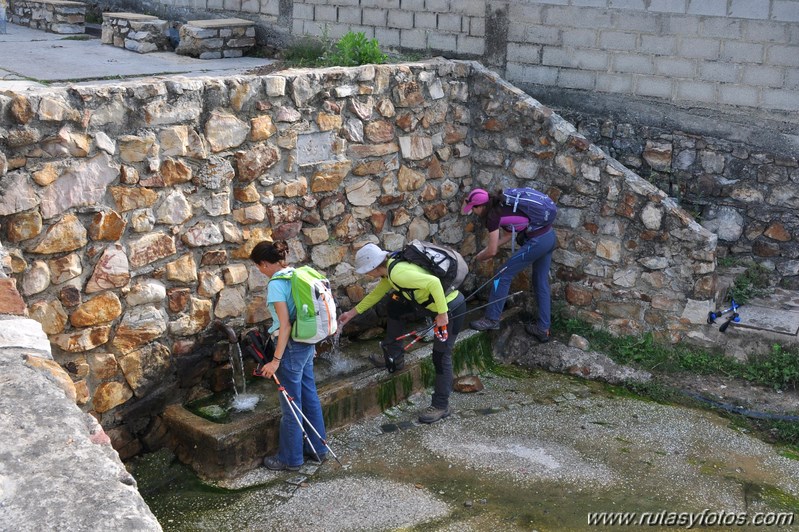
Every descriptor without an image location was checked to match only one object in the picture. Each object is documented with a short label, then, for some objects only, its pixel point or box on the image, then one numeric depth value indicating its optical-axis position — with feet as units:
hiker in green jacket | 19.99
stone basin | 18.79
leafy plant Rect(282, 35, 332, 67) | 28.73
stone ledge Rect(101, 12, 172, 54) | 30.66
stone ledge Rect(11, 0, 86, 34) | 33.86
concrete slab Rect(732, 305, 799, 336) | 23.00
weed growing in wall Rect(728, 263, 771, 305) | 24.76
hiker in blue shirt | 18.15
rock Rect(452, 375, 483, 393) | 23.30
